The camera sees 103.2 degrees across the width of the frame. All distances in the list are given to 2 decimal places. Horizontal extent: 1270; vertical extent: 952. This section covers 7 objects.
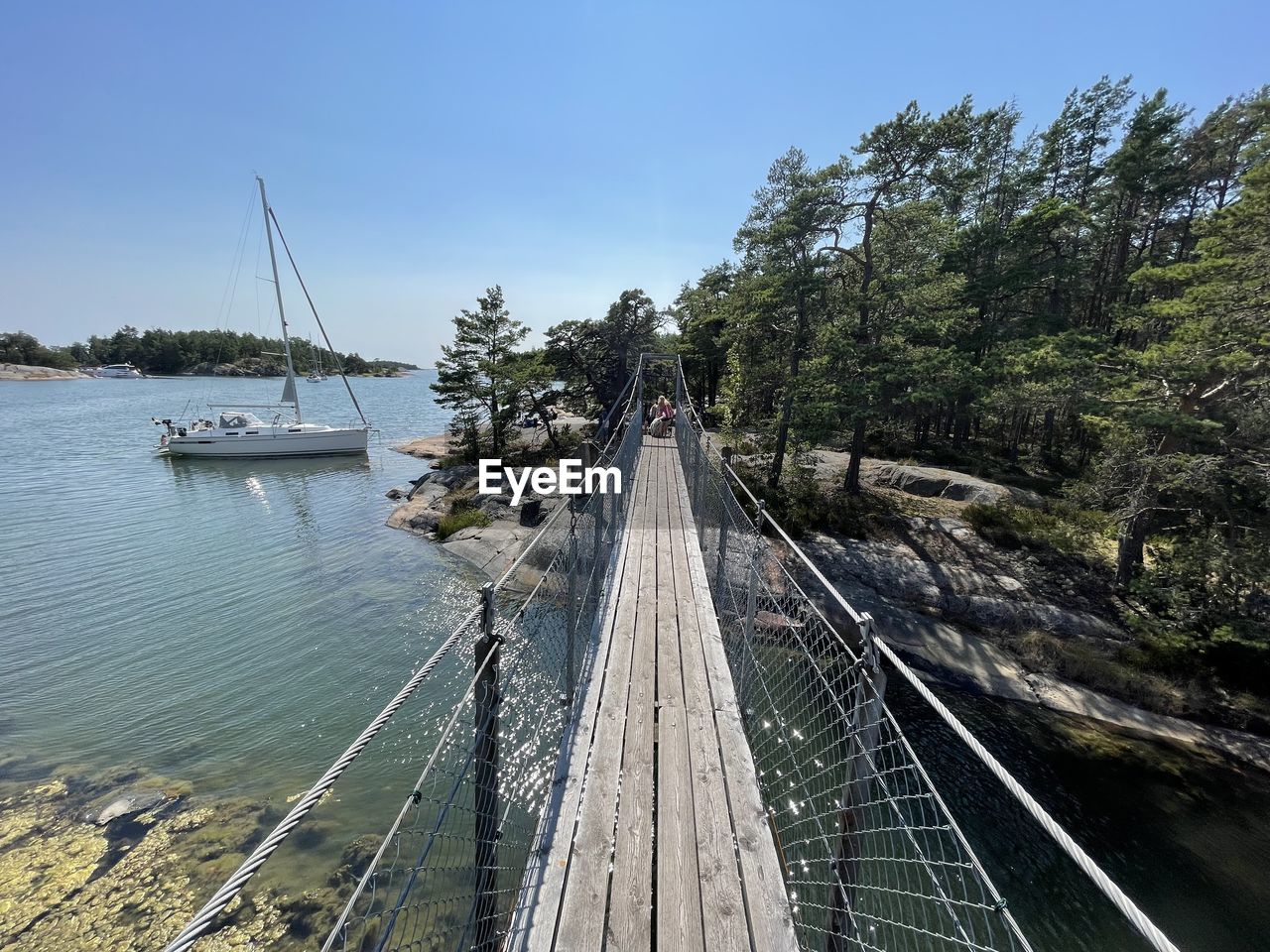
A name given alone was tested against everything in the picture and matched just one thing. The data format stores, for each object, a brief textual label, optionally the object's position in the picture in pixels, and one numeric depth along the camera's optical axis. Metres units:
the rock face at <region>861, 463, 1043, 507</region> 11.90
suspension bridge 1.90
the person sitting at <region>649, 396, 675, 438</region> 13.70
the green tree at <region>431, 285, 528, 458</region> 17.53
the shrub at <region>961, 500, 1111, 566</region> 8.90
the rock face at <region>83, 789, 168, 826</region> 4.87
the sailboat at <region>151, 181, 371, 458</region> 21.38
